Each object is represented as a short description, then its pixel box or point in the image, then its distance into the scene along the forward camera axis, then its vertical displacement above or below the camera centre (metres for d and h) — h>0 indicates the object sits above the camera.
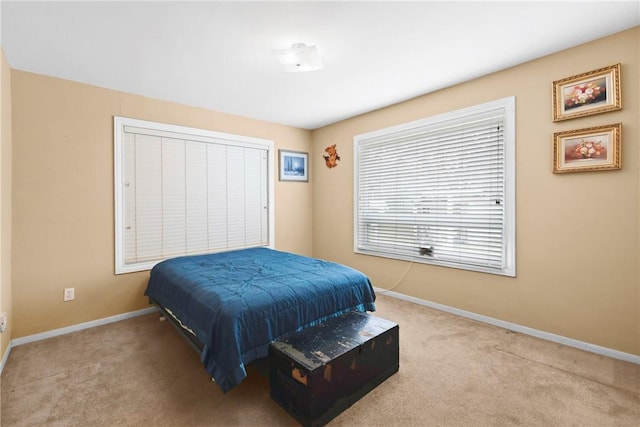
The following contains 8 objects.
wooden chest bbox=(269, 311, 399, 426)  1.60 -0.90
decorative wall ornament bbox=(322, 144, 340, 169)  4.56 +0.86
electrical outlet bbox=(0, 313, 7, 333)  2.18 -0.80
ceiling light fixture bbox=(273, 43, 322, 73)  2.26 +1.21
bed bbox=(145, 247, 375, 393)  1.80 -0.63
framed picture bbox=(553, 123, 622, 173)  2.25 +0.49
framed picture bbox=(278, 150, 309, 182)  4.58 +0.75
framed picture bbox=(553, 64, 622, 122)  2.24 +0.93
